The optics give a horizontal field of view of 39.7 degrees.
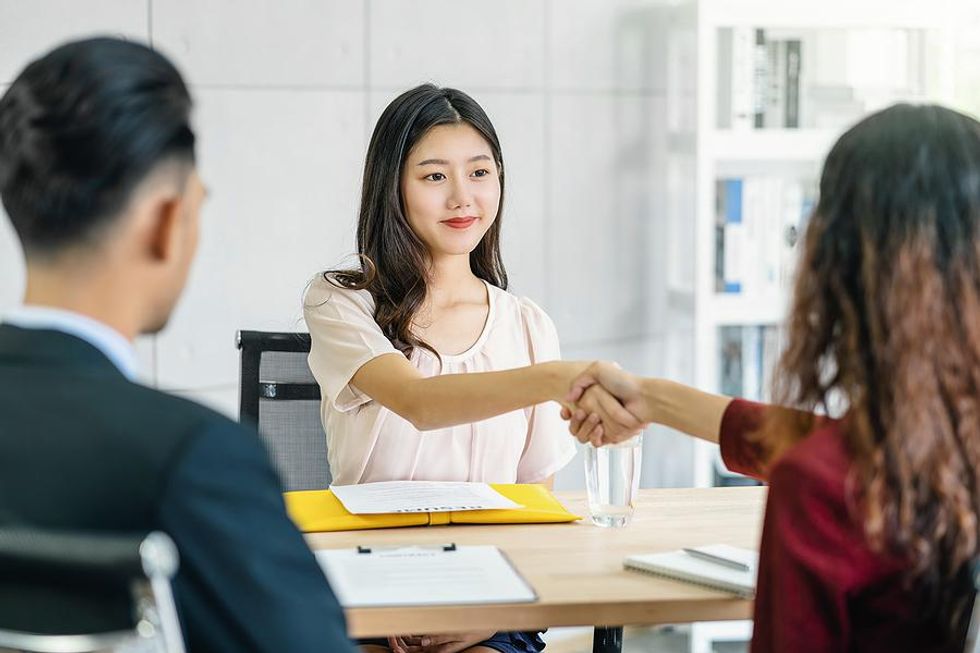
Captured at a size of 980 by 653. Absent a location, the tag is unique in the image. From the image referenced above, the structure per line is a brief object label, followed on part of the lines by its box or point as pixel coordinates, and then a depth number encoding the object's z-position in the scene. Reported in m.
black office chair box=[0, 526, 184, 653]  1.00
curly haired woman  1.30
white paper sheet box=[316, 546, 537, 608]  1.64
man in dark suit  1.07
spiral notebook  1.73
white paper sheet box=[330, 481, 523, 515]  2.07
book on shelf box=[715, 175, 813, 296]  3.99
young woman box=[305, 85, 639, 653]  2.48
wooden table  1.62
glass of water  2.07
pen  1.79
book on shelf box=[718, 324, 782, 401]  4.14
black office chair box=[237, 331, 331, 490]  2.57
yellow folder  2.02
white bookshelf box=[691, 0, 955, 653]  3.90
